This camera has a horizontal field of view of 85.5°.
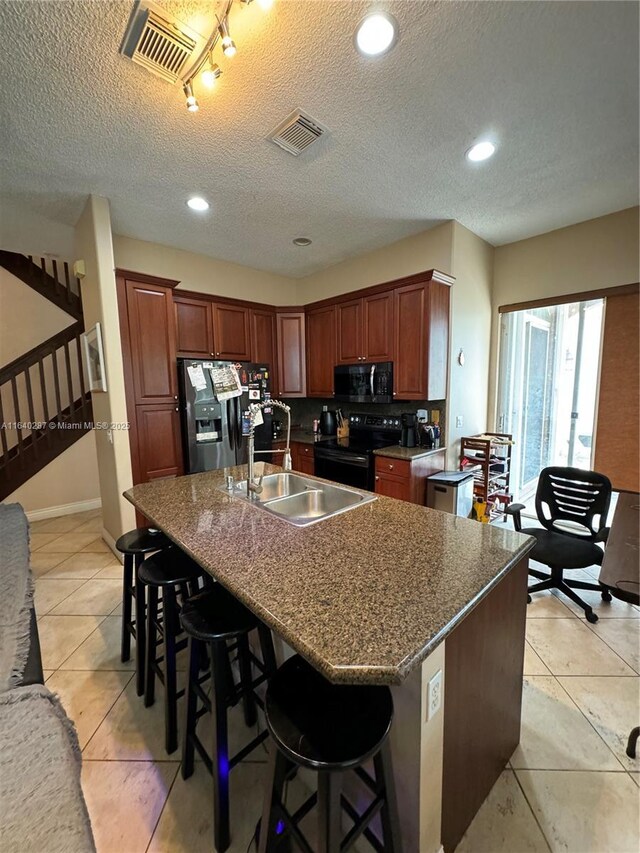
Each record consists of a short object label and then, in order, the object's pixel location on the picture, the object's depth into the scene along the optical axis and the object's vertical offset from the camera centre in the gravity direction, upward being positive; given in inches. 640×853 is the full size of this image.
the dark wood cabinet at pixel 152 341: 122.7 +18.5
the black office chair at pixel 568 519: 91.5 -38.6
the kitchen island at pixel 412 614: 33.1 -22.9
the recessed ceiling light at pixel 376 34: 55.9 +59.4
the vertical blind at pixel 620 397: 124.3 -3.5
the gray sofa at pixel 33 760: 25.5 -32.7
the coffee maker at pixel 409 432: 138.6 -16.8
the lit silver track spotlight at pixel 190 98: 63.6 +54.2
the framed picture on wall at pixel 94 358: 113.0 +12.0
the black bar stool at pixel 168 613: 57.8 -39.1
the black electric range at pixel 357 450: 137.3 -24.6
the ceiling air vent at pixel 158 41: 55.1 +59.7
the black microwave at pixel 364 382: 141.6 +3.4
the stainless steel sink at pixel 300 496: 73.0 -23.5
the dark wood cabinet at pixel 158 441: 125.9 -18.3
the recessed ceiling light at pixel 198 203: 108.9 +60.4
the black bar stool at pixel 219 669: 44.8 -41.0
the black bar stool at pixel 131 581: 70.1 -40.4
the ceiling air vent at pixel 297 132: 76.7 +59.9
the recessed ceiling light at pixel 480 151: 86.2 +60.6
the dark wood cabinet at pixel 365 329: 140.5 +26.2
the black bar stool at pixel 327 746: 31.7 -33.6
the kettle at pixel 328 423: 171.9 -16.1
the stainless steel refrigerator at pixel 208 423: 131.9 -12.2
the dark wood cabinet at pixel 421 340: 127.0 +18.6
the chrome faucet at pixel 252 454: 73.1 -13.8
